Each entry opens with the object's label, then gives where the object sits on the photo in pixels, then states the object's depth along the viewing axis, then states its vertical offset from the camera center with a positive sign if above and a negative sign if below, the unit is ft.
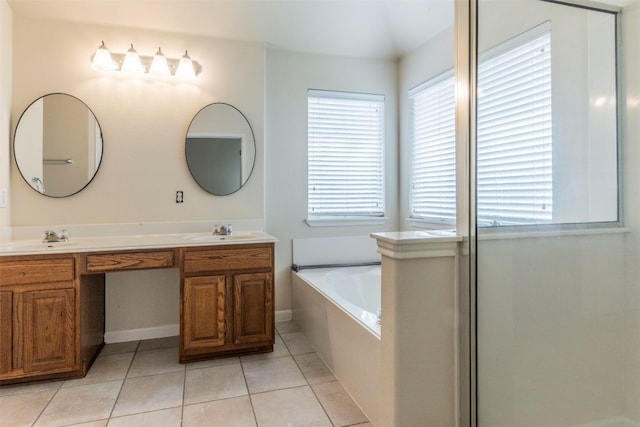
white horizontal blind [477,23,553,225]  5.12 +1.16
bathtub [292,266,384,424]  5.85 -2.19
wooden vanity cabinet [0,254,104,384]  6.72 -1.93
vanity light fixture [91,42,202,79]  8.46 +3.68
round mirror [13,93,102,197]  8.32 +1.64
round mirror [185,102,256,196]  9.40 +1.76
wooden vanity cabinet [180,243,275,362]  7.76 -1.87
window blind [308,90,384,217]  10.85 +1.87
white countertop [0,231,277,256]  6.99 -0.58
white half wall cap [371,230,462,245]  4.77 -0.30
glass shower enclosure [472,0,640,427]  4.83 -0.74
